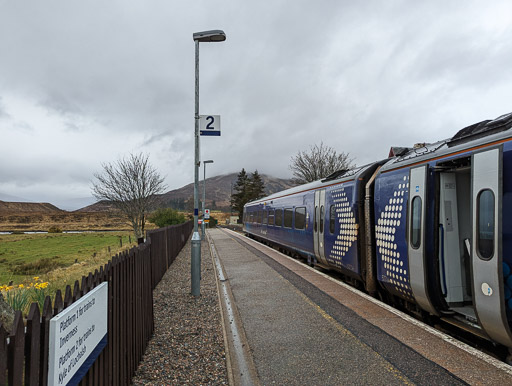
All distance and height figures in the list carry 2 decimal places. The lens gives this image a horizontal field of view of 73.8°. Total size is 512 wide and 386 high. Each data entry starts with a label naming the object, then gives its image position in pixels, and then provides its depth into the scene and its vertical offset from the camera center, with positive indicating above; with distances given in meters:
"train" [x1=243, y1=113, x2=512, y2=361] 3.95 -0.36
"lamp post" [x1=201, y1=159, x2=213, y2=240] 31.07 +4.26
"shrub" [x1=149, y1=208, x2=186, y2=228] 28.66 -0.81
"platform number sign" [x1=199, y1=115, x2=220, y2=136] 8.79 +2.13
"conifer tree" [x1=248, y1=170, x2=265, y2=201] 79.25 +5.00
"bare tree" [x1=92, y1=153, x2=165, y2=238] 23.41 +1.04
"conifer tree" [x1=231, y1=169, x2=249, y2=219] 80.22 +3.13
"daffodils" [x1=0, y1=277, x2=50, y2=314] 6.55 -1.85
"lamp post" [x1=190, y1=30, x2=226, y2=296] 8.15 +0.73
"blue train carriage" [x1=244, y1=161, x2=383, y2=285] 7.90 -0.45
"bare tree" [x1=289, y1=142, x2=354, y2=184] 38.00 +4.65
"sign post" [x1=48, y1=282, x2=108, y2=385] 2.07 -0.92
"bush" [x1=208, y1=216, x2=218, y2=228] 67.02 -3.16
